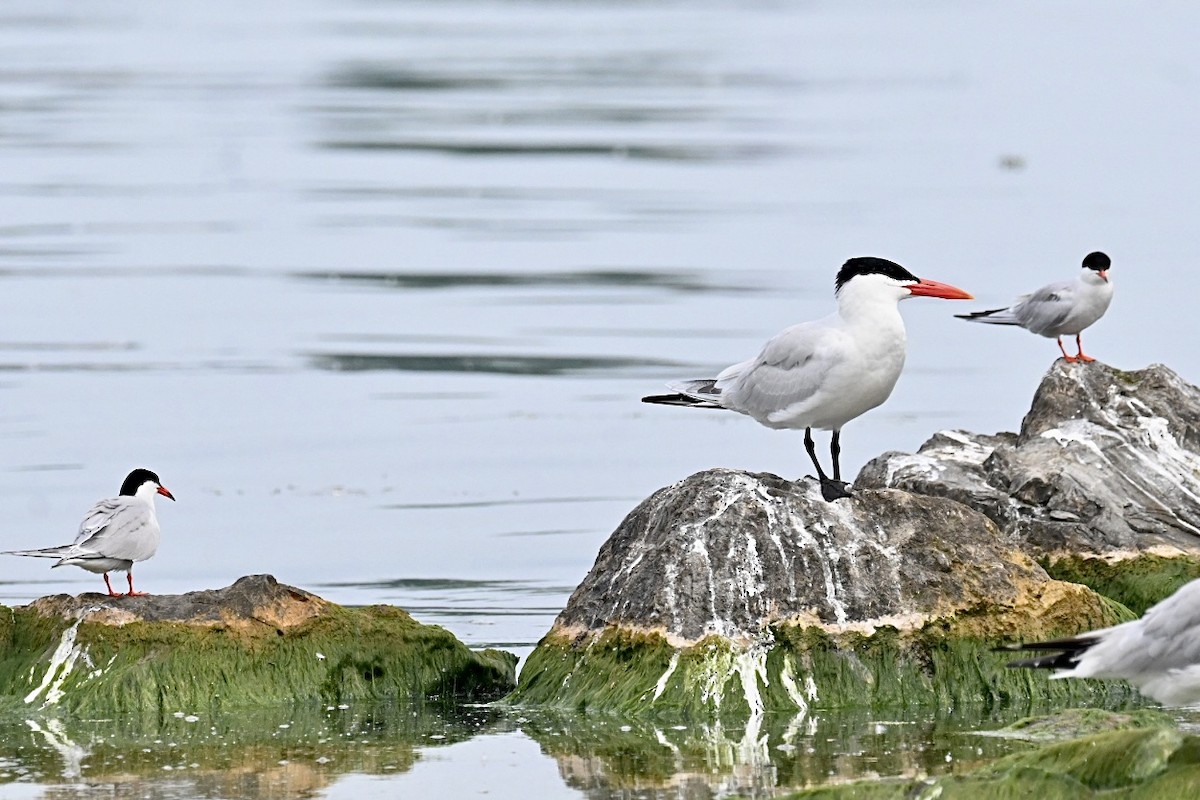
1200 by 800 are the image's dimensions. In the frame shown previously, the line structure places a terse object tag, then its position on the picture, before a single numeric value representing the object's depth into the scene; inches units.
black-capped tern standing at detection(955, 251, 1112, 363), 1029.8
